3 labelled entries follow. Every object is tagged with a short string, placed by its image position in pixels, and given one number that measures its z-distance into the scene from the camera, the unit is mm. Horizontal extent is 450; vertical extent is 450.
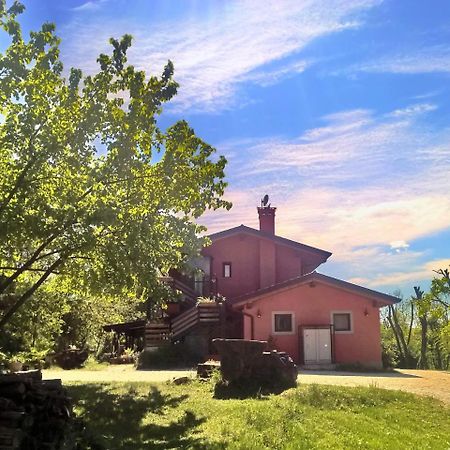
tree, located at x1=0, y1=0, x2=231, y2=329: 12773
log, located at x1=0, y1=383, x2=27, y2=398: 10000
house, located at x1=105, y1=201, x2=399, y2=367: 27906
